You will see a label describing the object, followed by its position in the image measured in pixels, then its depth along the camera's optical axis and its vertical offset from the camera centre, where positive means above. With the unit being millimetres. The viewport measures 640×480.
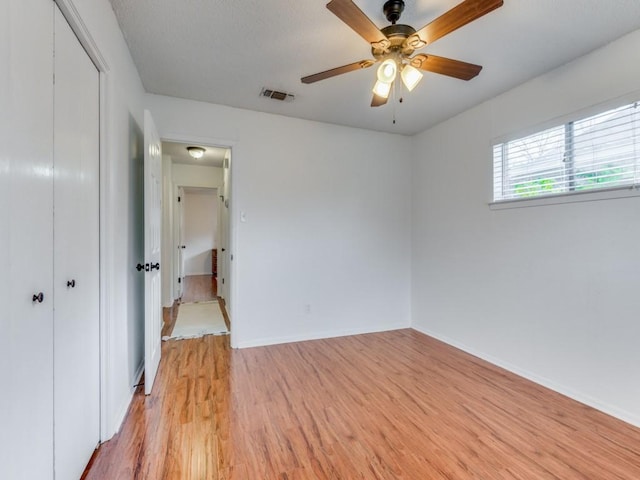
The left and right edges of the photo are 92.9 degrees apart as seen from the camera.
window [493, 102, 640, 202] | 1991 +615
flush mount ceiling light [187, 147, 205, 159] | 4301 +1218
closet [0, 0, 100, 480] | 920 -50
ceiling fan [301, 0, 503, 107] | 1342 +1012
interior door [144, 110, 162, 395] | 2229 -124
